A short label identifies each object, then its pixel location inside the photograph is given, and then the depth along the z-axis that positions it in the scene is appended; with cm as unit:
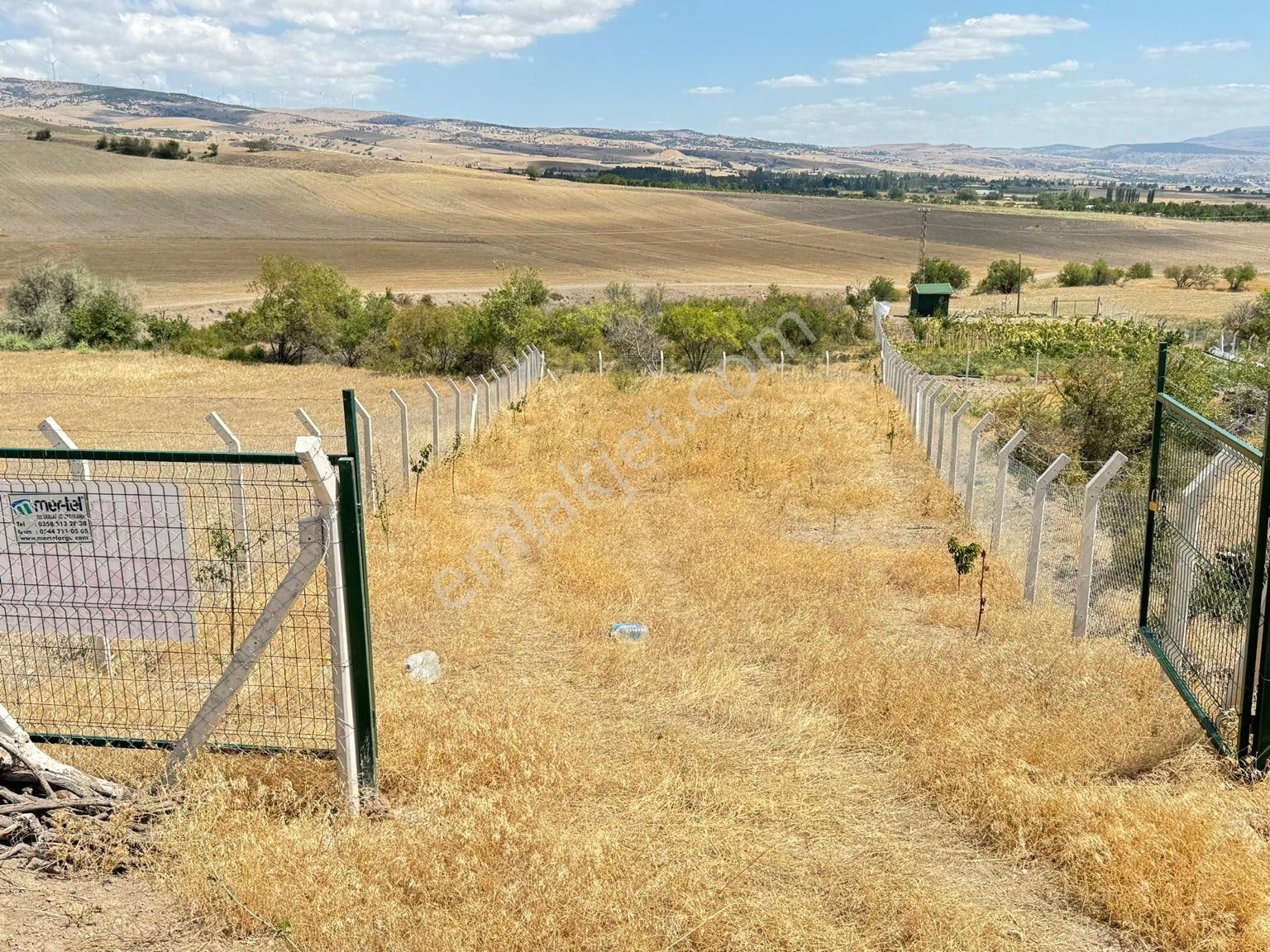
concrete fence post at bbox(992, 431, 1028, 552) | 1044
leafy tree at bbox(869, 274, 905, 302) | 5741
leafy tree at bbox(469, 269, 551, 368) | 3162
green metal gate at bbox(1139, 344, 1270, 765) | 551
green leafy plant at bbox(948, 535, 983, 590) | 930
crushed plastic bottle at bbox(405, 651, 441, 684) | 753
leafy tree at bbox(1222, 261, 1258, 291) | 6638
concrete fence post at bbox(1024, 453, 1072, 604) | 935
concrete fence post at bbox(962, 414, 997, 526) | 1171
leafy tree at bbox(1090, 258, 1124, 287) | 7238
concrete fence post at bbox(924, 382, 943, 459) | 1667
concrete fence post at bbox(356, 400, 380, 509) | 1121
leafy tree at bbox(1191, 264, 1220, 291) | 6775
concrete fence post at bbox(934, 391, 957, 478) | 1450
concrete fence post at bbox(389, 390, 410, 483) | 1367
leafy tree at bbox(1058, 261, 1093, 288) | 7175
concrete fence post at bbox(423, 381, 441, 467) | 1535
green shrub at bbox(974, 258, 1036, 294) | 6562
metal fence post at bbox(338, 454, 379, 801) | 496
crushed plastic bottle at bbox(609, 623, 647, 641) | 858
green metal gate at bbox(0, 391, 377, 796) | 503
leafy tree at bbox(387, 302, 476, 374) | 3288
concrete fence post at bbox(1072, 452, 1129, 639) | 852
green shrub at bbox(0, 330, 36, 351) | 3456
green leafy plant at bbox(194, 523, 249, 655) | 668
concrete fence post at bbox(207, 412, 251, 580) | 885
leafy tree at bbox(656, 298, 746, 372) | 3166
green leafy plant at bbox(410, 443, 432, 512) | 1309
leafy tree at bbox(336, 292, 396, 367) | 3531
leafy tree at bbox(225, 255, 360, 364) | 3550
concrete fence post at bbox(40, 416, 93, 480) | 763
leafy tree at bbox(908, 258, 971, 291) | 6581
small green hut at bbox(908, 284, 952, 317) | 4809
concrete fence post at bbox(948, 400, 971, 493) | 1319
